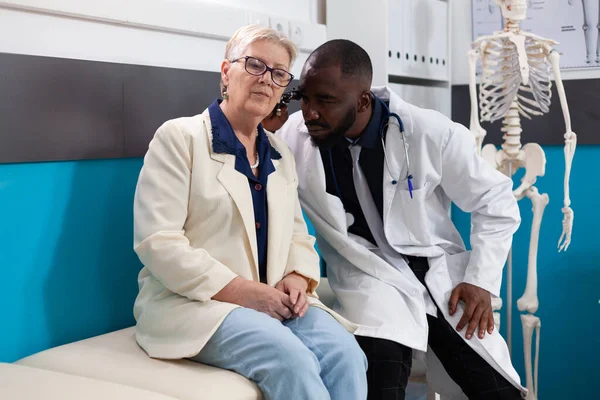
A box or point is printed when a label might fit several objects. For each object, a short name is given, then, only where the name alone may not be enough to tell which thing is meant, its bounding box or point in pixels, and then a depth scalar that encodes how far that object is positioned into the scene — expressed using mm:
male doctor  2215
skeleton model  3029
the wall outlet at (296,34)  2889
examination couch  1564
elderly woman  1762
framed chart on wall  3428
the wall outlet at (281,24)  2785
